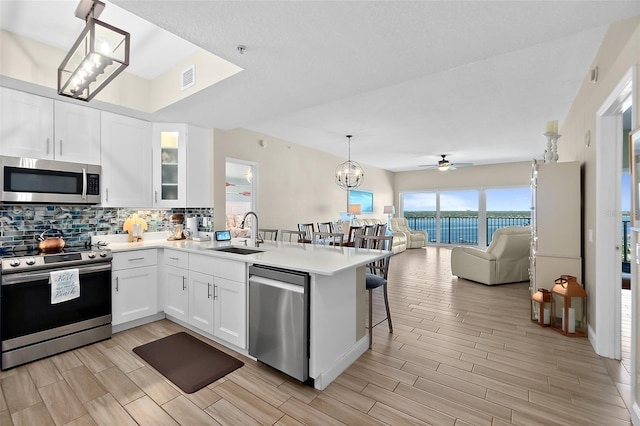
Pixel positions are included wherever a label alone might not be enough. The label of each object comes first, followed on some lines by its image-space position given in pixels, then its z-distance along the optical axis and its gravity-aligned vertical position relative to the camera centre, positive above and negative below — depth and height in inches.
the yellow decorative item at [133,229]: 144.0 -8.0
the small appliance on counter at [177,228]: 153.2 -8.5
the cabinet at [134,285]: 118.5 -30.9
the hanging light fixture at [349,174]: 239.5 +31.8
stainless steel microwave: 104.0 +12.4
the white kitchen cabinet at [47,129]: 105.6 +33.5
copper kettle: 113.2 -10.6
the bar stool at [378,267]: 109.0 -24.4
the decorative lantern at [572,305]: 114.7 -38.9
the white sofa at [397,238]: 333.9 -30.9
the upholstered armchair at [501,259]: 194.1 -33.1
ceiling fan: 288.3 +47.5
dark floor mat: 87.5 -49.9
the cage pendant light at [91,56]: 66.6 +37.9
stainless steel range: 93.5 -32.1
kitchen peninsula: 82.6 -26.5
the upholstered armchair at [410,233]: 380.5 -28.8
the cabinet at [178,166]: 149.7 +25.0
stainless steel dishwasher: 81.5 -31.9
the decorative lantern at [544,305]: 124.3 -41.0
